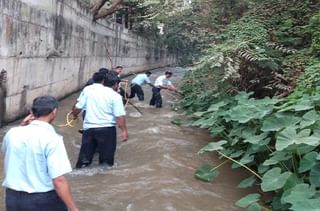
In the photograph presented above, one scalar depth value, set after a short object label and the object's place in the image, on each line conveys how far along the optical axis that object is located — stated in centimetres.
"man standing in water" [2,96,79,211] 327
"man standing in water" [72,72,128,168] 630
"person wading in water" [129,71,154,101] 1410
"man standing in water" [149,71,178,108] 1349
